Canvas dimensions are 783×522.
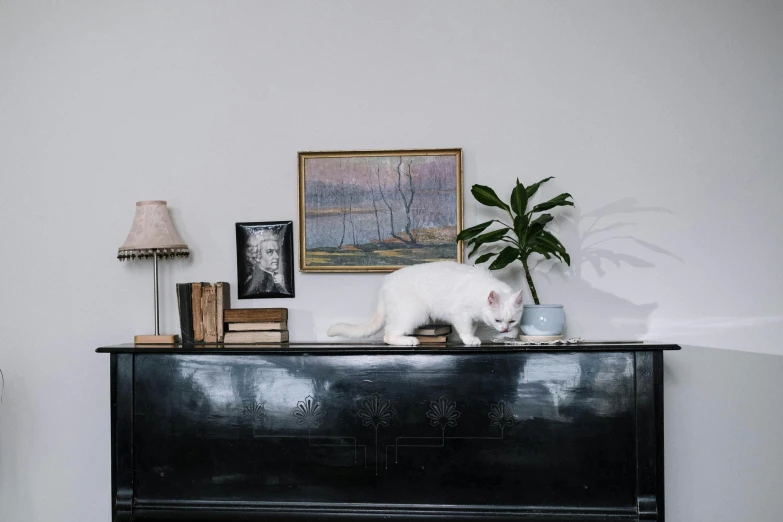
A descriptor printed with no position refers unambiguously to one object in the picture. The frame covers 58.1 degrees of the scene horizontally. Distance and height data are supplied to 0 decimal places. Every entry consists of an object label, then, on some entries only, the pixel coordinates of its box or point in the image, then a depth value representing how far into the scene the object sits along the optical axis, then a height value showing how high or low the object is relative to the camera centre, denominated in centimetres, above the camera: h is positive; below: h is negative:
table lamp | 280 +8
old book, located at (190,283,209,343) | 280 -21
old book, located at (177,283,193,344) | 279 -20
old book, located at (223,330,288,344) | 275 -31
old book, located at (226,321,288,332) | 276 -27
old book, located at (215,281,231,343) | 279 -19
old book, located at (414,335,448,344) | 265 -31
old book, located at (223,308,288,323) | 276 -23
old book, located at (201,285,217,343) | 279 -21
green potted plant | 263 +6
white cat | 257 -17
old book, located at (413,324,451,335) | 267 -28
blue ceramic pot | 262 -25
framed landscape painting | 289 +19
